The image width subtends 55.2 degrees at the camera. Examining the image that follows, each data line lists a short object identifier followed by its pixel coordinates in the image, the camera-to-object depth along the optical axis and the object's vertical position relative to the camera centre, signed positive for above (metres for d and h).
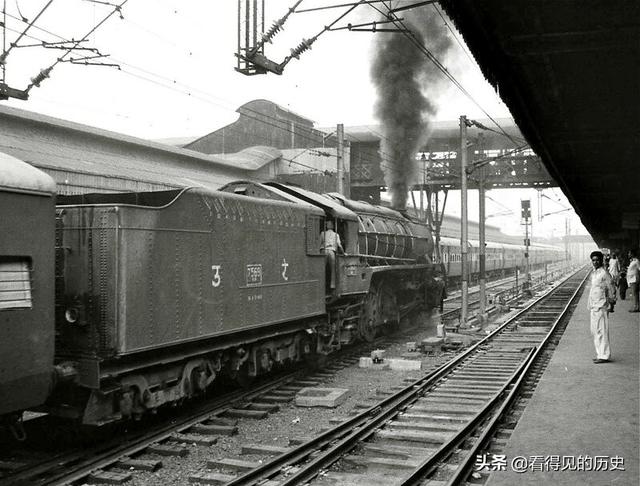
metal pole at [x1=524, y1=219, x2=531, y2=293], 26.44 -1.03
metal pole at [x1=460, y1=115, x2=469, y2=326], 15.18 +1.03
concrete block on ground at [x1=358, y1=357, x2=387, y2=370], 10.90 -1.88
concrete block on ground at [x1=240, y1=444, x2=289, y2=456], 6.12 -1.91
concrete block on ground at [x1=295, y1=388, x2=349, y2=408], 8.16 -1.89
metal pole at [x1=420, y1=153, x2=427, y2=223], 27.98 +3.01
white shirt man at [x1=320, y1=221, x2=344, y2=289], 10.74 +0.20
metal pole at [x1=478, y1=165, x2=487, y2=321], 16.19 +0.53
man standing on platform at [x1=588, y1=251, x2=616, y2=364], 8.83 -0.68
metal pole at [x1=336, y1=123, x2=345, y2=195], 18.28 +3.15
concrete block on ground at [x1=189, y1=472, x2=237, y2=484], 5.42 -1.95
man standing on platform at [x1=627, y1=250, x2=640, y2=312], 15.93 -0.57
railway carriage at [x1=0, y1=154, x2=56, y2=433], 4.73 -0.19
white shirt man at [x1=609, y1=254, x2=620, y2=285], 20.33 -0.41
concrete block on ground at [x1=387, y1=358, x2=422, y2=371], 10.68 -1.85
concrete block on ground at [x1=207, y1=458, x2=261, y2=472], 5.70 -1.91
